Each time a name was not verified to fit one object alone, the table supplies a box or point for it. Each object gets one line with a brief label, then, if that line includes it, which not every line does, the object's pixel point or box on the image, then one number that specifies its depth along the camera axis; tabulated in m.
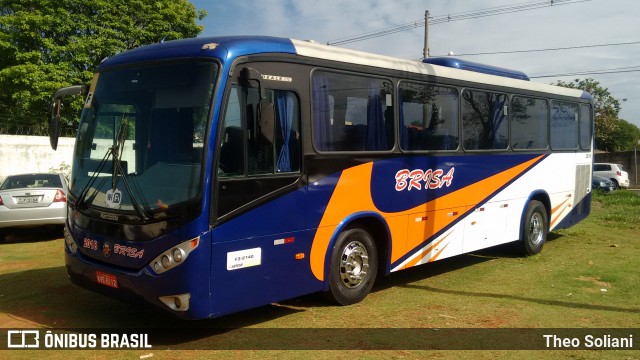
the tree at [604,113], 54.53
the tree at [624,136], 58.41
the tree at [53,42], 24.36
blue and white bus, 5.29
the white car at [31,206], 11.51
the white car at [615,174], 33.94
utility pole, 28.19
